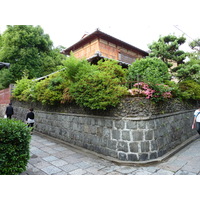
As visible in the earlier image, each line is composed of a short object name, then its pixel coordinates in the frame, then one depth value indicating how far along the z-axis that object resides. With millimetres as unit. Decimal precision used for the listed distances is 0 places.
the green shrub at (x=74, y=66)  6152
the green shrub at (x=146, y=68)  6645
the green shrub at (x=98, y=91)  4934
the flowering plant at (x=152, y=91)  4952
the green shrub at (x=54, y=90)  6952
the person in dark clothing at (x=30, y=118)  8369
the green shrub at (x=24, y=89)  9878
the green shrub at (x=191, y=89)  7504
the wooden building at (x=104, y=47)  12359
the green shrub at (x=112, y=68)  6152
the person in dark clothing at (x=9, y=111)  10320
